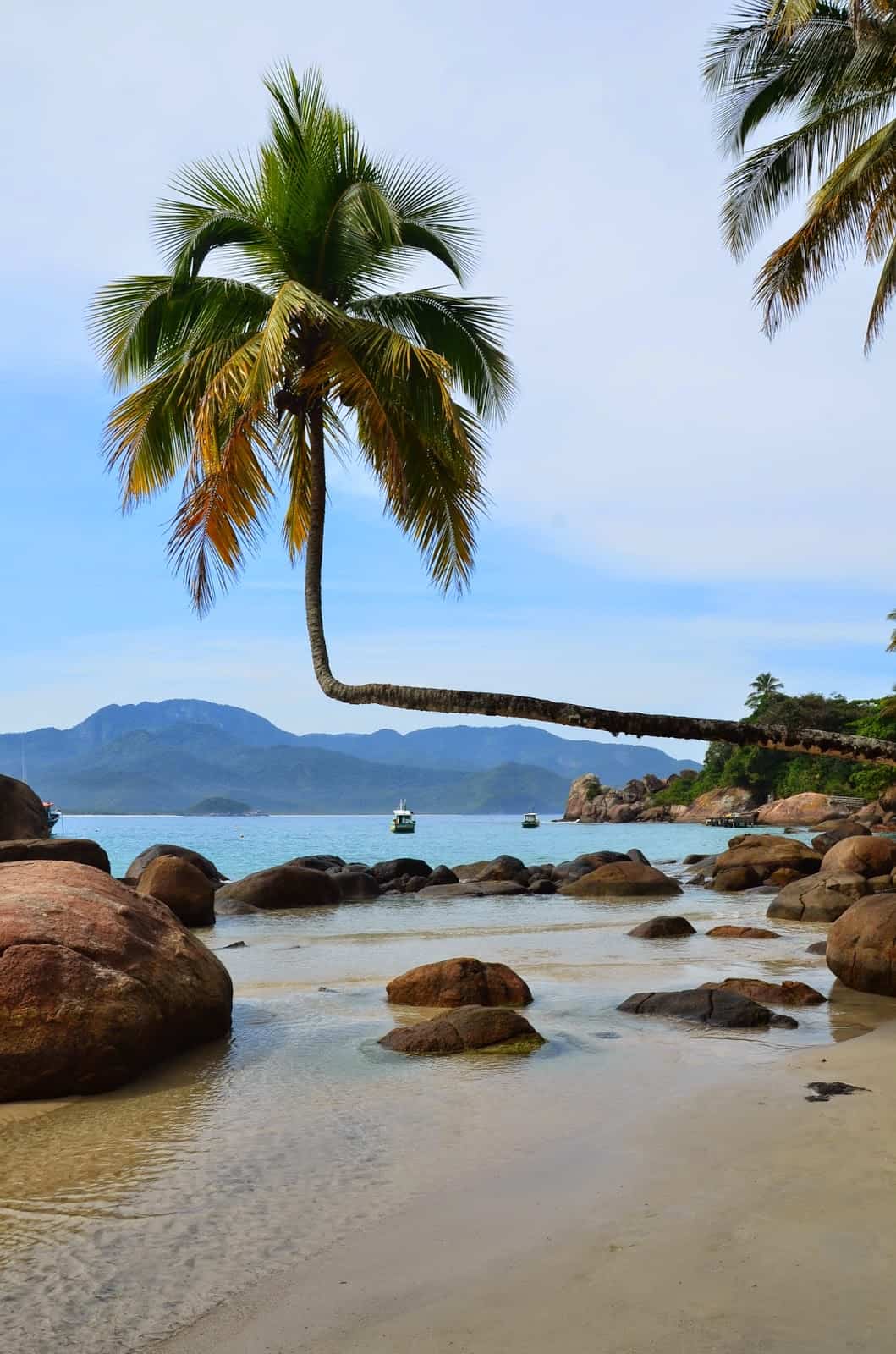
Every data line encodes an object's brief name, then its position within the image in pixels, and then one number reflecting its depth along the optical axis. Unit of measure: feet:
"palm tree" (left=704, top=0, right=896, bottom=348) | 44.73
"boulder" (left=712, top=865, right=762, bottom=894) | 86.28
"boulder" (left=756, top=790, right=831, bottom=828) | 247.91
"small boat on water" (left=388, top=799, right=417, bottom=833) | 283.59
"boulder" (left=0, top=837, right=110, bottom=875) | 49.39
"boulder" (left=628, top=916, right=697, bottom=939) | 51.62
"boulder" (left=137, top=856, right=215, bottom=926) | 59.82
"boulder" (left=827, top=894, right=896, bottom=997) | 32.53
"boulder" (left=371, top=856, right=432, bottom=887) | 96.12
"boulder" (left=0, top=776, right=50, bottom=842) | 64.69
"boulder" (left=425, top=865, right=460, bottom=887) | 93.70
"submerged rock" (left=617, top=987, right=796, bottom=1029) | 28.30
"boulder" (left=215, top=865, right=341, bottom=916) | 73.46
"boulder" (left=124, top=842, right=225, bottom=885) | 86.55
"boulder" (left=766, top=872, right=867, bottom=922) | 59.72
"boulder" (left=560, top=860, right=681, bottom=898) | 82.02
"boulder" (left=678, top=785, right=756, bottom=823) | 300.40
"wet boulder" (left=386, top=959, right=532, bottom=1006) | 31.91
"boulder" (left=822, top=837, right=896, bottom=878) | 72.13
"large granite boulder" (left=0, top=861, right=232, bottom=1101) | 21.77
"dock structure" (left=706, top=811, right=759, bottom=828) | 275.59
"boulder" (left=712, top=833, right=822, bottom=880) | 87.56
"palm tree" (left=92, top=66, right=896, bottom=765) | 34.17
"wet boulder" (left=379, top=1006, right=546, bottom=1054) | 25.73
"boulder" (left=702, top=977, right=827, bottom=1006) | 31.55
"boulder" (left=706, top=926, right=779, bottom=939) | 50.60
